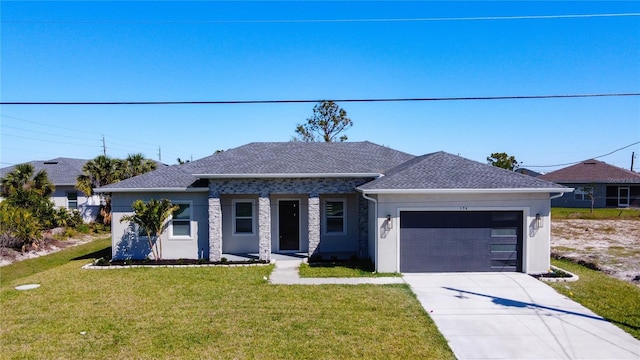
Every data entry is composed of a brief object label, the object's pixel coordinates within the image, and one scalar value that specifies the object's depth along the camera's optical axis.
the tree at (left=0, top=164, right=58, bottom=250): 16.55
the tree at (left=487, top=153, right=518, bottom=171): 49.59
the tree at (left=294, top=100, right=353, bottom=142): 39.34
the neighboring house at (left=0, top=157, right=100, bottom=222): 24.55
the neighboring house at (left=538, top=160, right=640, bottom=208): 33.69
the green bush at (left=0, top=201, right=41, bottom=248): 16.50
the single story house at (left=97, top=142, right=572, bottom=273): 11.89
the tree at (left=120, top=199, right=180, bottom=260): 13.36
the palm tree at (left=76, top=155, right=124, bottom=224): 22.83
